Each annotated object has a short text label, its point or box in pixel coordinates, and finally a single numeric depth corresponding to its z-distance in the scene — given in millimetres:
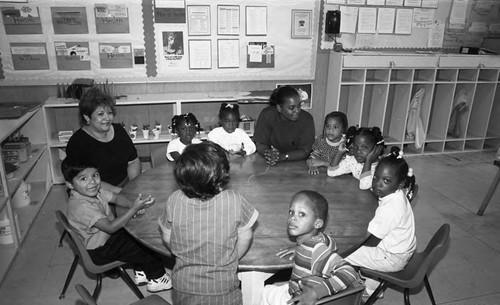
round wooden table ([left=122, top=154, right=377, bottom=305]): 1815
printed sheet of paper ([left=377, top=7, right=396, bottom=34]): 5109
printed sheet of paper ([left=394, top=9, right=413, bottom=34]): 5184
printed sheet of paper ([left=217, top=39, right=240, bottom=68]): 4723
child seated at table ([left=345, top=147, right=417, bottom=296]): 2094
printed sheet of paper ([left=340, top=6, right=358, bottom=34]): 4980
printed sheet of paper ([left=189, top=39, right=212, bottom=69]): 4652
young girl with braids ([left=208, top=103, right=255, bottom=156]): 3188
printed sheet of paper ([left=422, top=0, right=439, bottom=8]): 5219
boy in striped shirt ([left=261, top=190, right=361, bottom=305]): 1552
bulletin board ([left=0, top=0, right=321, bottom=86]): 4254
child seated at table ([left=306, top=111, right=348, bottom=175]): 3006
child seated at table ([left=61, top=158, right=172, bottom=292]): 2113
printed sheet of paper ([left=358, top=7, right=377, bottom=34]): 5047
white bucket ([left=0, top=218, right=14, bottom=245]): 3068
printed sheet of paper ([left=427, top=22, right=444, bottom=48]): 5375
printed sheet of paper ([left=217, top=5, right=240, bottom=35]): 4605
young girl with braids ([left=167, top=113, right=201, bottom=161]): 3023
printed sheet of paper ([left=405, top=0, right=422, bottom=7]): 5152
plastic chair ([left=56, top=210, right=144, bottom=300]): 2021
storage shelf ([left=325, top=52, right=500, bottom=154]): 5023
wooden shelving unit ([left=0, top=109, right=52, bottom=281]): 2963
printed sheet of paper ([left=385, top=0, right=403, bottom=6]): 5082
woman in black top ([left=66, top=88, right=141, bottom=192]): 2777
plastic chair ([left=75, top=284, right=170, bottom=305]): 1770
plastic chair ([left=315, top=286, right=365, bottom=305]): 1389
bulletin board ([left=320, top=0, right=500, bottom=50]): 5066
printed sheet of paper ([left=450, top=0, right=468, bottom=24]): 5355
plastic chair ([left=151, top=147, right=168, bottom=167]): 3180
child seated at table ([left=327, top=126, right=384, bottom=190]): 2580
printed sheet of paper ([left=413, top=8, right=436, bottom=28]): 5242
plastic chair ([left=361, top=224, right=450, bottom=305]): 1956
